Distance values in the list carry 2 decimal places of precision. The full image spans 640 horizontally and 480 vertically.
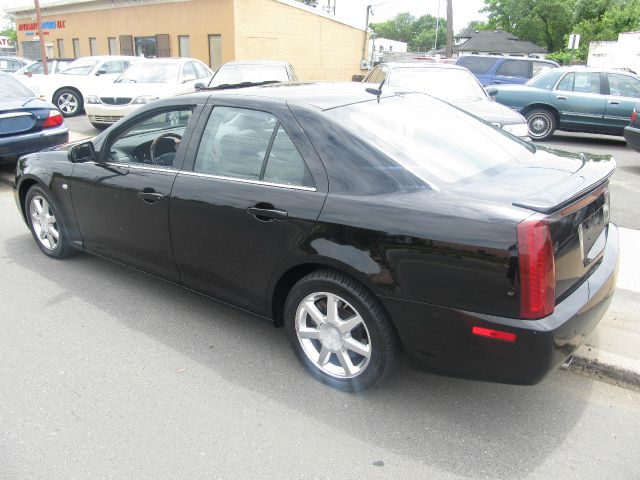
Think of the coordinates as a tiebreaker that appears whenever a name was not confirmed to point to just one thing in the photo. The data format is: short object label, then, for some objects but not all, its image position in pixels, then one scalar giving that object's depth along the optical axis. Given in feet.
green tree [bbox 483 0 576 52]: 166.81
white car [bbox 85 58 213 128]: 36.11
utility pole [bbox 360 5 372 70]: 106.83
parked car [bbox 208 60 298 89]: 37.40
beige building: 75.51
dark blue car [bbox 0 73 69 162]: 23.66
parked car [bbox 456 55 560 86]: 50.14
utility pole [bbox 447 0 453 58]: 90.74
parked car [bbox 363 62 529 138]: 25.26
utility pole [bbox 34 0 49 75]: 53.31
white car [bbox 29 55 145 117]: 46.19
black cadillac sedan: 7.75
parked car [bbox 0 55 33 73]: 62.59
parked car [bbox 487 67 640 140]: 34.55
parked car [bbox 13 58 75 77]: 56.94
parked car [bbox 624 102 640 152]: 27.17
